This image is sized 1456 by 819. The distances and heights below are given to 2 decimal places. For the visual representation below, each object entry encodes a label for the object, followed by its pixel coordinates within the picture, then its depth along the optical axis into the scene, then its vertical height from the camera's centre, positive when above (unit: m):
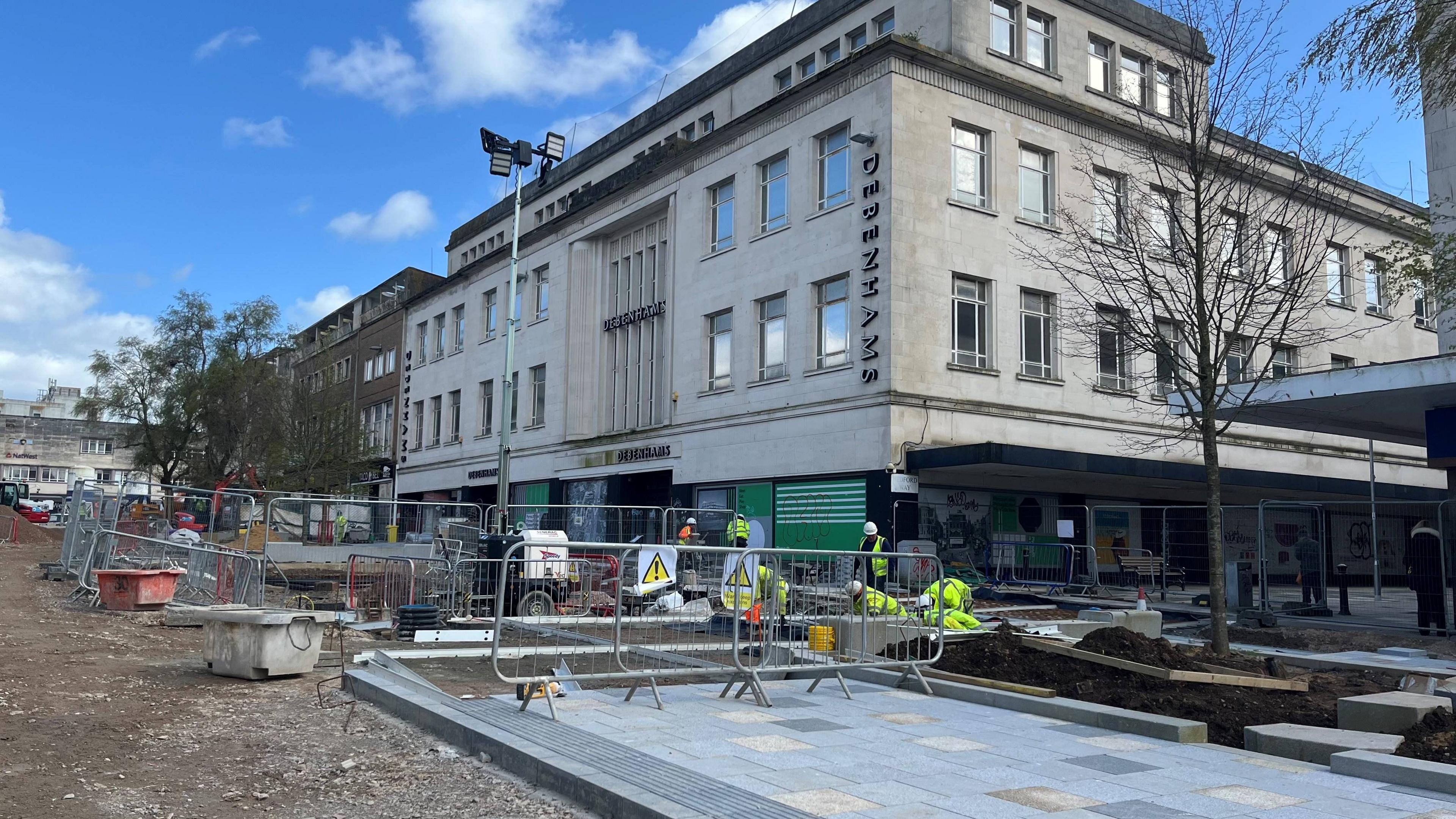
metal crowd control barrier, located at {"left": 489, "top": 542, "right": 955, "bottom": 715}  8.74 -0.99
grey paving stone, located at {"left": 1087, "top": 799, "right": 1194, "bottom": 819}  5.34 -1.47
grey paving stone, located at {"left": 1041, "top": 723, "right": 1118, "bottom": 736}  7.73 -1.54
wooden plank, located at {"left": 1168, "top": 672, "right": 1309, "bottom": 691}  8.55 -1.27
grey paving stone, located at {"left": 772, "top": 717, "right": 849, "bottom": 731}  7.68 -1.52
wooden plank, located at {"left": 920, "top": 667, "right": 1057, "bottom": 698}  8.78 -1.42
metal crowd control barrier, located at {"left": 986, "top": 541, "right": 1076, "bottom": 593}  23.83 -1.03
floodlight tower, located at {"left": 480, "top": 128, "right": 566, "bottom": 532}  29.11 +9.56
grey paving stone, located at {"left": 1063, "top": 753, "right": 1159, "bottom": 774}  6.46 -1.51
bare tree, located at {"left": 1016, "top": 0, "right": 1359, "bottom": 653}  11.59 +3.42
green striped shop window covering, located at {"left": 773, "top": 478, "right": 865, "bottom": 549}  25.36 +0.04
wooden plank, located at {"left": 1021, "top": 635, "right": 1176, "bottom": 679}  8.71 -1.19
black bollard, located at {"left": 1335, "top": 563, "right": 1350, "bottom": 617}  18.03 -1.16
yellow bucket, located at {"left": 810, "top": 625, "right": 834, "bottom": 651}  10.17 -1.18
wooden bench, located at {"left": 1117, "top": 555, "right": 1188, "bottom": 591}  21.84 -1.00
